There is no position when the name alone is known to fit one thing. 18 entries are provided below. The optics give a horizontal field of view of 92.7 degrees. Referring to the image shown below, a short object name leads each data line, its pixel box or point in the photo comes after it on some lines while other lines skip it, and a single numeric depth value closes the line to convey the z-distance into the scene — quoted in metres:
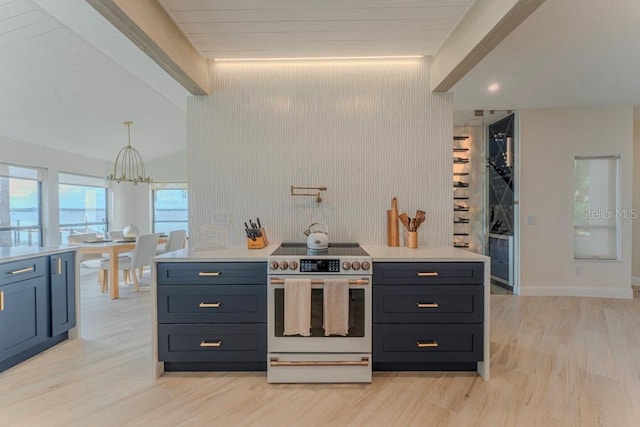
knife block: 2.60
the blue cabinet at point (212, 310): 2.18
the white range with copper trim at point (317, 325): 2.10
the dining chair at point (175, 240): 4.81
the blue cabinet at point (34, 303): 2.30
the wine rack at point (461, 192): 4.83
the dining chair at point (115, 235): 5.72
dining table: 4.22
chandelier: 6.66
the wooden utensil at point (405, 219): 2.66
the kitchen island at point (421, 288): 2.17
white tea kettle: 2.38
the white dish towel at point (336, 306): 2.09
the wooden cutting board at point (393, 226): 2.71
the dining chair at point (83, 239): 4.98
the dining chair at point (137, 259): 4.52
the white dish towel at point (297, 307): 2.09
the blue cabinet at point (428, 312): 2.17
